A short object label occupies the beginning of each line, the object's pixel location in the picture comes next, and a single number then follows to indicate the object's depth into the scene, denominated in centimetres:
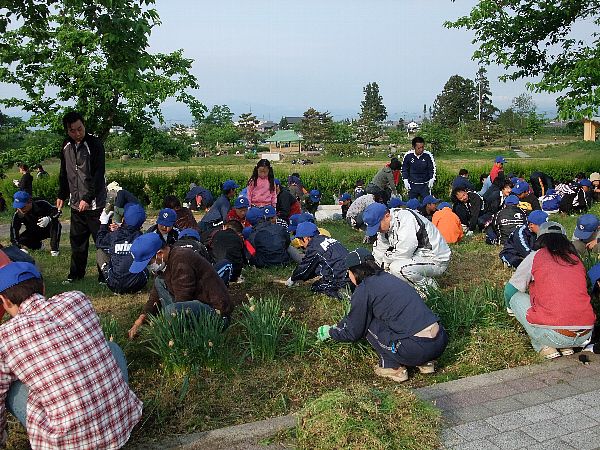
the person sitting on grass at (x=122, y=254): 609
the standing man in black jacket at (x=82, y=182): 640
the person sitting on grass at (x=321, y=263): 583
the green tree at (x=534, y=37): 1210
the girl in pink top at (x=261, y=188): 852
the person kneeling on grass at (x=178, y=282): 428
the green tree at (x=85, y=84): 1344
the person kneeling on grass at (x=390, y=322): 397
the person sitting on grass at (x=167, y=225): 611
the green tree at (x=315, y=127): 5591
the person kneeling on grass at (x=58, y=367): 262
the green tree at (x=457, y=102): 6419
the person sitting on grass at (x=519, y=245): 670
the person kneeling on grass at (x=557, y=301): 421
